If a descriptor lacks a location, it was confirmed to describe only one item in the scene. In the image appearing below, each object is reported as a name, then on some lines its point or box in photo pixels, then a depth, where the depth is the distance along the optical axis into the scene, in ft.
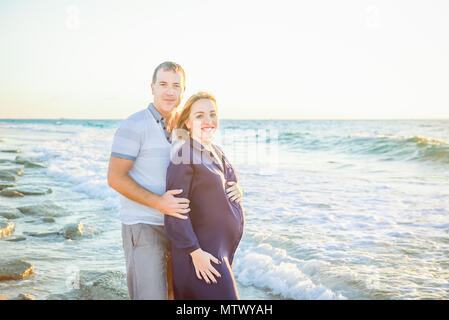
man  9.77
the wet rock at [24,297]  13.51
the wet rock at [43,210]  25.38
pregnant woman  9.19
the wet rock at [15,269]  15.62
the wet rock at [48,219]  23.91
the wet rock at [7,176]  37.21
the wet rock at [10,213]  24.07
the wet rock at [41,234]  21.33
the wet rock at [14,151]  64.40
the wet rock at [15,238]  20.28
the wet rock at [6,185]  33.14
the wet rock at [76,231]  21.42
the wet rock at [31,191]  31.87
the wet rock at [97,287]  14.58
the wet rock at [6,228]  20.80
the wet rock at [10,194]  30.53
